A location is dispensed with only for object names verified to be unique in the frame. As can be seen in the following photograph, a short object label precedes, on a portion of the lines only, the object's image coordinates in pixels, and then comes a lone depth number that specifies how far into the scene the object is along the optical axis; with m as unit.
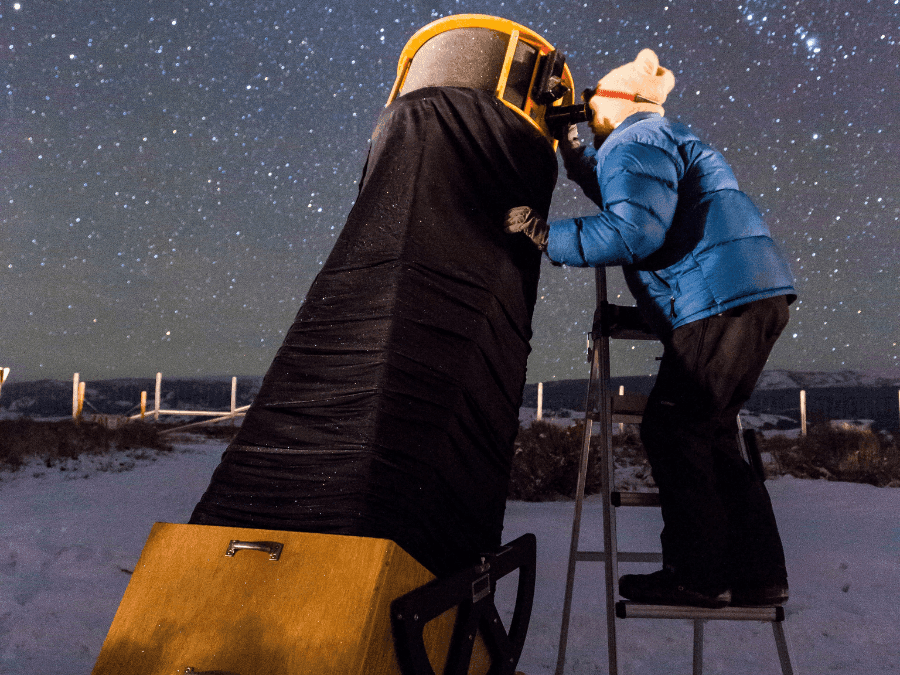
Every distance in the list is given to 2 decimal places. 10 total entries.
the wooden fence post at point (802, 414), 15.74
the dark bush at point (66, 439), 7.88
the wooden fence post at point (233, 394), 18.53
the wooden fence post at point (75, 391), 14.88
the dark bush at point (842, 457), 8.28
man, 1.85
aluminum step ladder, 1.79
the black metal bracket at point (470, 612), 1.19
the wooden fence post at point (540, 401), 18.01
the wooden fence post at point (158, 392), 17.42
